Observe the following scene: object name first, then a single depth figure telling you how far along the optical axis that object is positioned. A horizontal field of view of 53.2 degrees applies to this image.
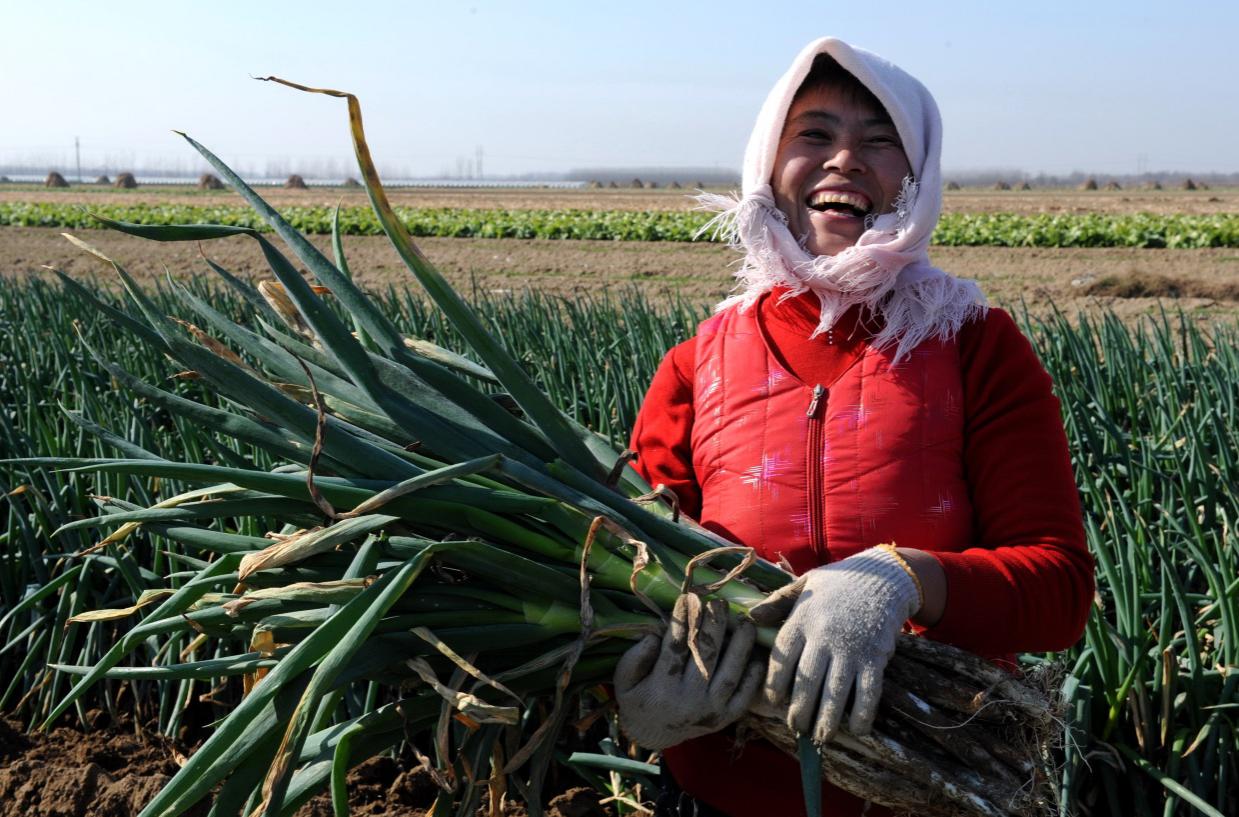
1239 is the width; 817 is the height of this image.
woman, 1.26
